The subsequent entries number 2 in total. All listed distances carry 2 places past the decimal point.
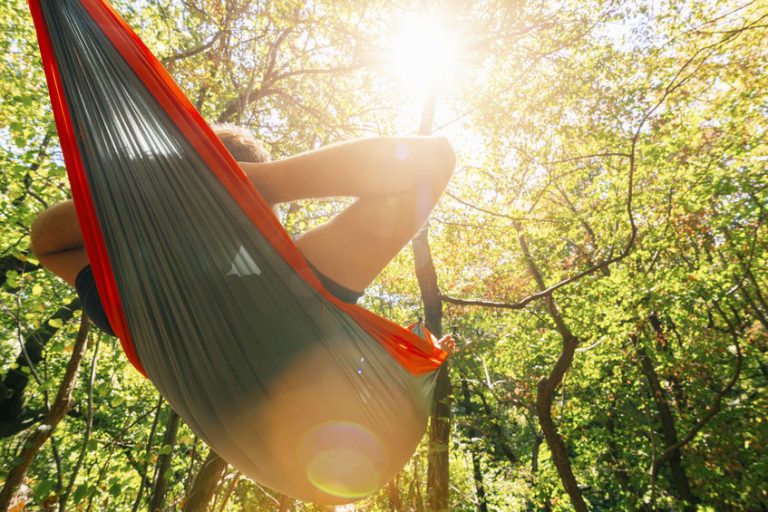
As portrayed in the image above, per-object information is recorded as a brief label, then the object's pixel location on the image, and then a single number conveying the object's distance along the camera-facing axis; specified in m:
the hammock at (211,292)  0.71
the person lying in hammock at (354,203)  0.72
